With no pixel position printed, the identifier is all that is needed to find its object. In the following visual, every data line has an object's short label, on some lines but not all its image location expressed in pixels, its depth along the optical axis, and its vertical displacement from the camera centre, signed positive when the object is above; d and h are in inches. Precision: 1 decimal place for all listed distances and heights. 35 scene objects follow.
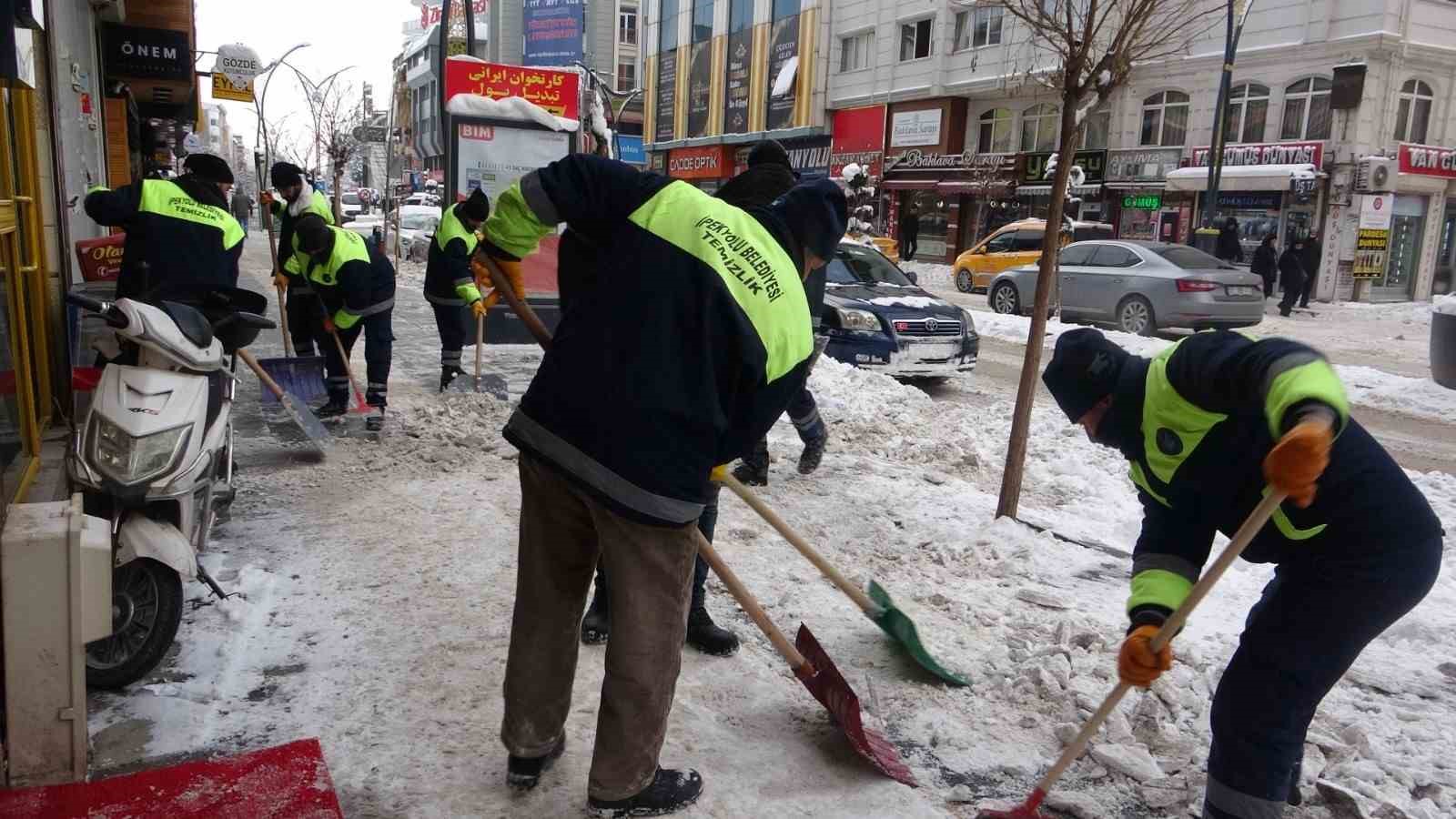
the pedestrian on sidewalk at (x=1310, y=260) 880.3 -10.3
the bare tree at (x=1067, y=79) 199.2 +31.8
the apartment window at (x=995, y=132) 1289.4 +125.7
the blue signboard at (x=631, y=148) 1422.2 +93.0
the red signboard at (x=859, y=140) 1455.5 +123.8
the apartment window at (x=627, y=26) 2684.5 +487.2
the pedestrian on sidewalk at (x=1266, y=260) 879.1 -11.9
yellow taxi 932.6 -15.5
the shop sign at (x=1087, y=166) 1157.7 +80.1
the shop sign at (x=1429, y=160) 963.3 +85.5
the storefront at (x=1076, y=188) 1159.6 +53.6
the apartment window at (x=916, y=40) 1390.3 +253.2
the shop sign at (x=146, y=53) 530.3 +71.6
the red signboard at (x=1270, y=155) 962.7 +86.7
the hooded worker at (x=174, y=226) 219.1 -6.4
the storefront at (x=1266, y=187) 965.8 +55.1
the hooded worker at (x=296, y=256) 294.2 -15.2
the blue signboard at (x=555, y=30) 1353.3 +237.6
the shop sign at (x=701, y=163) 1808.6 +101.5
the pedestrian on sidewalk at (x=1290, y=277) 846.5 -23.8
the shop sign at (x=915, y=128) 1364.1 +134.1
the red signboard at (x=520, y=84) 518.6 +65.0
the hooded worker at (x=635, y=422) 96.3 -19.2
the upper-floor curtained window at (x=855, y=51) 1494.8 +253.4
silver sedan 609.0 -27.9
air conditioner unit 940.6 +68.4
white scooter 134.1 -36.0
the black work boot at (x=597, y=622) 155.6 -60.8
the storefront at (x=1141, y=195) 1089.4 +48.0
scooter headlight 135.6 -33.9
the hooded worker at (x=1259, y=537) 92.7 -25.9
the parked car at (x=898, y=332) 402.0 -39.8
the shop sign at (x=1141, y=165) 1083.3 +79.7
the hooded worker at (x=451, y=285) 323.3 -23.9
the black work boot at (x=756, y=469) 246.7 -58.1
